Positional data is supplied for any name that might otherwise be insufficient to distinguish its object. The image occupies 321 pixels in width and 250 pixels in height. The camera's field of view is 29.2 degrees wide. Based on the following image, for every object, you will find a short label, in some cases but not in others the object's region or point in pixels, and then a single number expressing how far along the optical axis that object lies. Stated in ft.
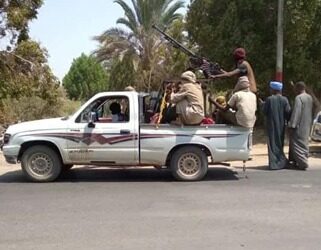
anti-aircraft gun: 41.70
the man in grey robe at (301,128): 44.27
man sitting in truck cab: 39.32
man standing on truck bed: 41.41
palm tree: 109.81
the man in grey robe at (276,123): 44.45
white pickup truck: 38.34
